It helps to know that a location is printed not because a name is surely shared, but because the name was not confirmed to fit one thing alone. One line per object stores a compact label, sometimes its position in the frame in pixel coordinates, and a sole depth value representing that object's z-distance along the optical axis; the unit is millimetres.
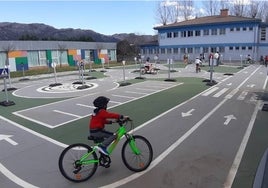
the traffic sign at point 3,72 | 10338
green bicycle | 4136
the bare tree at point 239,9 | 52572
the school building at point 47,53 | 26603
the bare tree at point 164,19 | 56328
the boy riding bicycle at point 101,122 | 4157
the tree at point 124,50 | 43890
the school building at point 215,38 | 33374
